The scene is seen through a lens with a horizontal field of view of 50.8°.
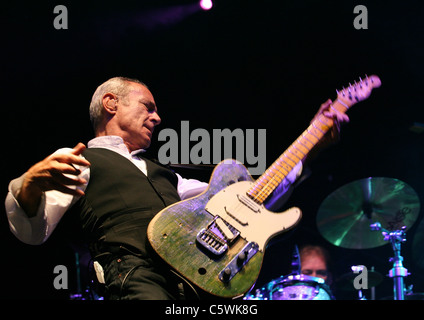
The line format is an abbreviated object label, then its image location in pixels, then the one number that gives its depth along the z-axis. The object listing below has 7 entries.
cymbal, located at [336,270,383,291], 4.96
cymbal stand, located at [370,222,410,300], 4.06
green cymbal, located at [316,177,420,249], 4.71
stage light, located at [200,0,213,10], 4.02
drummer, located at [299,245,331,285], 5.76
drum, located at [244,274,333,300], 4.47
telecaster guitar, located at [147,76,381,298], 1.95
